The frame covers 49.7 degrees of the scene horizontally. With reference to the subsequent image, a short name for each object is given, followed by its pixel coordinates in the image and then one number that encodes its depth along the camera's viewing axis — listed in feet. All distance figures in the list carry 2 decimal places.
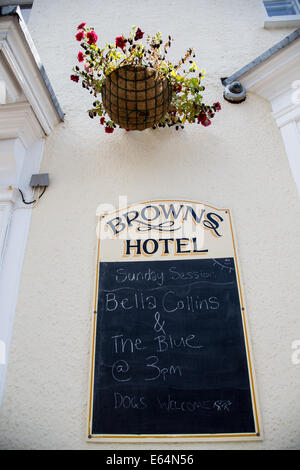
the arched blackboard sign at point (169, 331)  6.91
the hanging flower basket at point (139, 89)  8.55
